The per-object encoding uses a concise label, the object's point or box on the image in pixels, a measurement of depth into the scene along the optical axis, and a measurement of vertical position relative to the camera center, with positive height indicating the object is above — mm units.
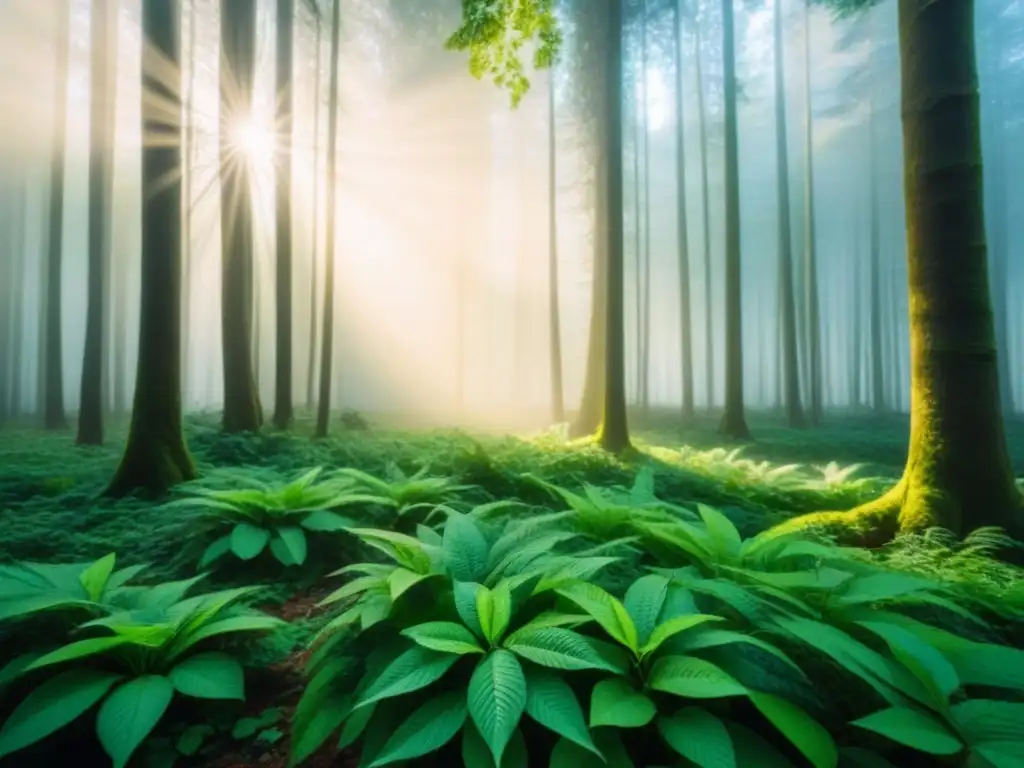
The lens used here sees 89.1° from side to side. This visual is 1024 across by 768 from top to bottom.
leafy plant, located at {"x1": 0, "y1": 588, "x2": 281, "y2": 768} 2020 -1187
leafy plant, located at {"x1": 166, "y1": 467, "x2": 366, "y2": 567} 3812 -902
